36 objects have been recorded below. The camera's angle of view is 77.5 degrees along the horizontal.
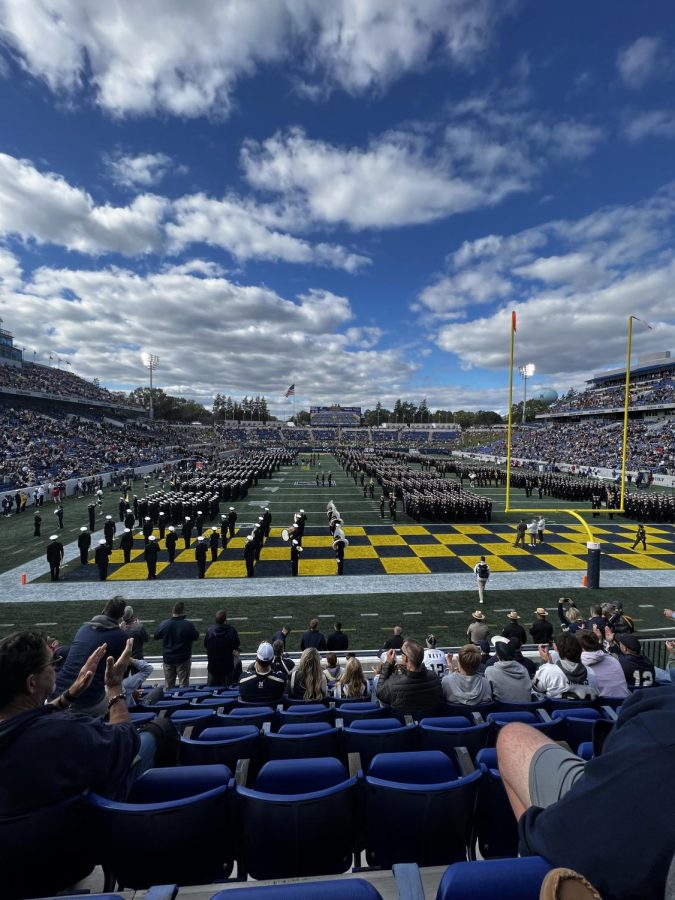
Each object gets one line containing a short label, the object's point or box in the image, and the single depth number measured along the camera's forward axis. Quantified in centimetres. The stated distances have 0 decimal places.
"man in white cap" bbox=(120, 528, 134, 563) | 1380
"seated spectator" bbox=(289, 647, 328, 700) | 434
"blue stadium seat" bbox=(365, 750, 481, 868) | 197
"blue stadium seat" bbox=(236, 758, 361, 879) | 189
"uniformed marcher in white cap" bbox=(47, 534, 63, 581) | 1152
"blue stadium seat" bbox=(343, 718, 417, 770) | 293
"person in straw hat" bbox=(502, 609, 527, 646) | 663
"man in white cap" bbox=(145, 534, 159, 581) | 1209
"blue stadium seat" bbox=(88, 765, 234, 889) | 176
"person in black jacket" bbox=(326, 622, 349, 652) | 703
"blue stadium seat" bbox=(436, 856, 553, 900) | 117
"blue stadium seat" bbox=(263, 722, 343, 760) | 290
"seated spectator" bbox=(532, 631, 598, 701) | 406
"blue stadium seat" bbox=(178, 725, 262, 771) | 278
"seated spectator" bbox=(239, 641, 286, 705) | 436
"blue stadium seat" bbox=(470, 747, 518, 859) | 217
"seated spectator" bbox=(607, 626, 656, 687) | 469
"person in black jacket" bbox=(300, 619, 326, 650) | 643
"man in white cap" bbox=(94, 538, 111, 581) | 1185
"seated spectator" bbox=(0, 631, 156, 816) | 161
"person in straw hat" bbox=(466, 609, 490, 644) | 620
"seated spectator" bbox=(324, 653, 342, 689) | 545
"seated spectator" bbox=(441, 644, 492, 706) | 377
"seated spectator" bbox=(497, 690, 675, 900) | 92
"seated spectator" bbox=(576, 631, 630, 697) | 425
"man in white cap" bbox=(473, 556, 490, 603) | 1039
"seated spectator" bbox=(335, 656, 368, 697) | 453
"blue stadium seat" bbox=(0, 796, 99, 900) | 155
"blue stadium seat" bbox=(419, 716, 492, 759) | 297
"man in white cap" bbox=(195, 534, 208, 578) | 1206
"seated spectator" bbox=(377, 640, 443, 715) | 371
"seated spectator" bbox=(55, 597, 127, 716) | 345
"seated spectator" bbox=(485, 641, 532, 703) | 397
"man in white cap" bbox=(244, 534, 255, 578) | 1233
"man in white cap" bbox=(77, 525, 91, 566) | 1322
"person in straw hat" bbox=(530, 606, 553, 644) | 709
